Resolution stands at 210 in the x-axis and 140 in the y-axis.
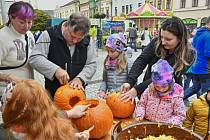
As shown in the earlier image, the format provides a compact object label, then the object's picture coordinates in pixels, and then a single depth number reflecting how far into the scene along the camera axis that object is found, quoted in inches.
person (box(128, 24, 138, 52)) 565.6
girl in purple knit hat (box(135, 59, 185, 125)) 67.7
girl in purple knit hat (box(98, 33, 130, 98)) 96.2
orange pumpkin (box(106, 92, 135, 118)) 78.1
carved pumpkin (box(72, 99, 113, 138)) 64.7
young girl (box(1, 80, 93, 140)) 42.6
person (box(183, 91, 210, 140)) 71.5
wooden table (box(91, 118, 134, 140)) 67.1
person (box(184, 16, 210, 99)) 148.6
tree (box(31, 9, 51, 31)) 653.4
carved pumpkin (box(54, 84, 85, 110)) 70.0
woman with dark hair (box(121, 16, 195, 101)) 75.6
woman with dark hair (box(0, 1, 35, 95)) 78.5
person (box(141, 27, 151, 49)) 582.5
